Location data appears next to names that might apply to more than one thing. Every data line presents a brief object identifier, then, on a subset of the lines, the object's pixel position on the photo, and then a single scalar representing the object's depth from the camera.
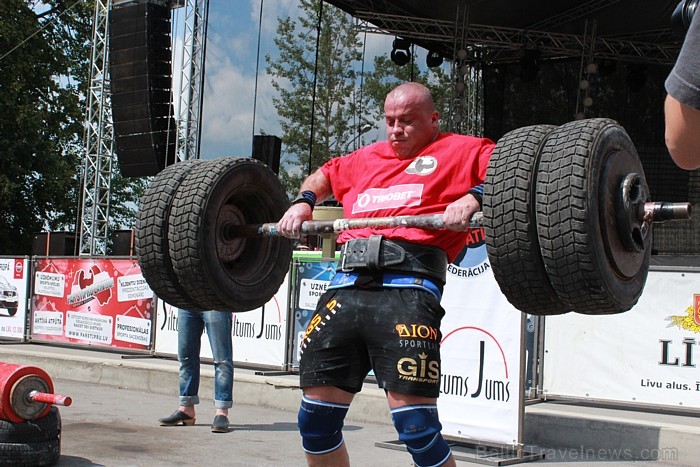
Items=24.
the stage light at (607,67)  18.45
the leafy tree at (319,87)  20.30
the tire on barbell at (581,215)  2.97
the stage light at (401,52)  18.22
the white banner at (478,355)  5.76
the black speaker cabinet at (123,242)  15.00
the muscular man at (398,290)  3.47
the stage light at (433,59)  19.23
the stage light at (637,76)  18.06
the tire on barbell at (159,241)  4.10
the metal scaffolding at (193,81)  15.63
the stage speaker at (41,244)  16.77
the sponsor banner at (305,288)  8.47
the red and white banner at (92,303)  10.19
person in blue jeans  6.79
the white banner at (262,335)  8.77
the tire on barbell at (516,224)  3.12
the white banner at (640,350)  6.45
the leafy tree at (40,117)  26.44
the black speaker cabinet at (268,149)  16.50
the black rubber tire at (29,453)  4.93
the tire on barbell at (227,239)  4.00
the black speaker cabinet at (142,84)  16.16
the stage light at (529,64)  18.22
